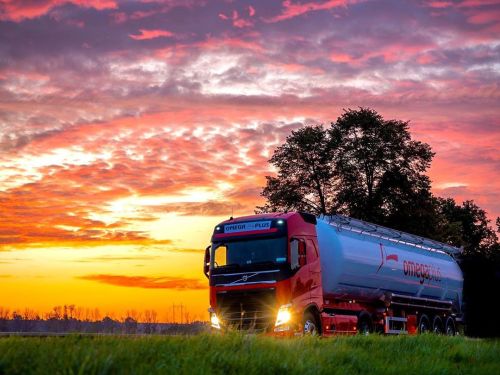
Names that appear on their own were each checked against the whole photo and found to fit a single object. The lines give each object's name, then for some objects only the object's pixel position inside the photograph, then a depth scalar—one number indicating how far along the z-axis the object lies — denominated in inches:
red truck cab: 892.0
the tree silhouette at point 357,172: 2181.3
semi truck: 899.4
